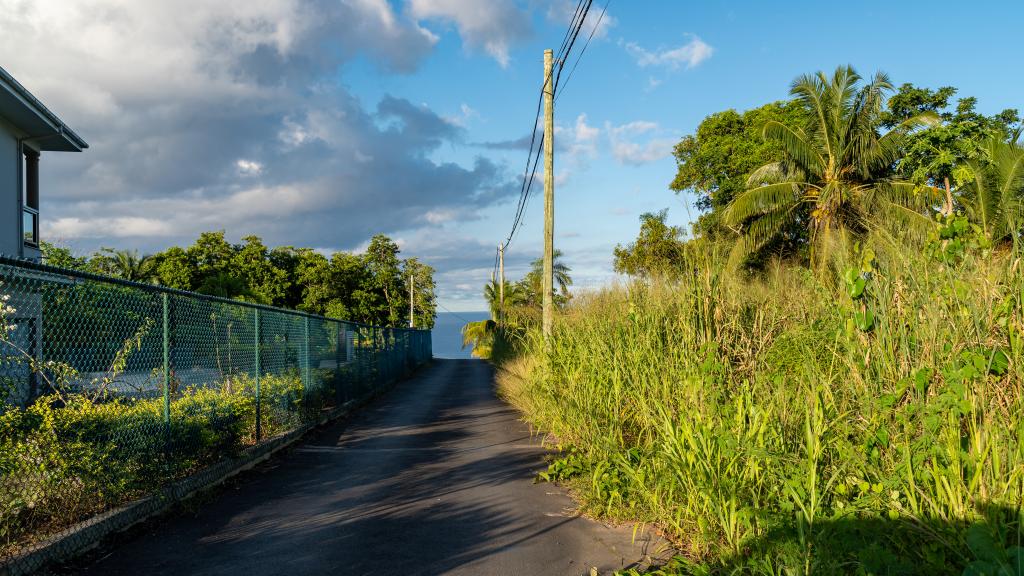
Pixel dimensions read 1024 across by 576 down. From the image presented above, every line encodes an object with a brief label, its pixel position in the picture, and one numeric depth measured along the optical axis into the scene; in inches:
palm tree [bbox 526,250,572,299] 2167.8
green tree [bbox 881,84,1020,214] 787.4
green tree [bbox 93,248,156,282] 1623.4
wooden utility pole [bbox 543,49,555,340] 612.1
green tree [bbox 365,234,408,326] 2373.3
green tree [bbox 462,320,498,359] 2083.9
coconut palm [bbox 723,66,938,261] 919.0
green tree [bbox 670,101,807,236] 1178.0
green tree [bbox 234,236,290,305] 2049.7
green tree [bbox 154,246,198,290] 1838.1
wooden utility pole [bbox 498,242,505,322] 1808.3
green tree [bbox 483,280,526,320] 2202.4
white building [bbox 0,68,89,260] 569.6
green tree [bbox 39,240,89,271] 1433.3
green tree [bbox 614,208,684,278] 1185.4
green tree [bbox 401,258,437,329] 2546.8
